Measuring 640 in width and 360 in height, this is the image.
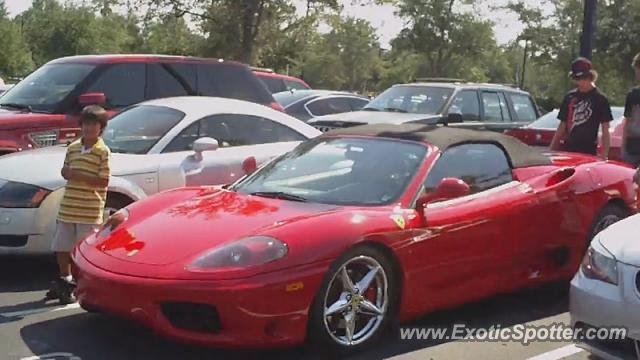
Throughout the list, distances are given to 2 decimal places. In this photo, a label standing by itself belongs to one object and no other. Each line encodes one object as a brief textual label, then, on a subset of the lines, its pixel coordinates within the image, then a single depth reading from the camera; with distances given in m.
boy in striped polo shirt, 5.67
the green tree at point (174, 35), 27.17
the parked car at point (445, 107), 12.25
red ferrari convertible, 4.36
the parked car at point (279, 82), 17.44
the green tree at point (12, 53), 50.50
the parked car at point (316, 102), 15.24
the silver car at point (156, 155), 6.21
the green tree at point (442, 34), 48.06
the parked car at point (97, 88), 8.34
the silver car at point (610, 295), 4.15
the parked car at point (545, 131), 10.95
